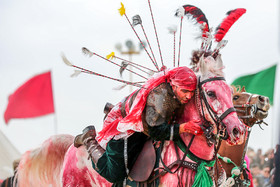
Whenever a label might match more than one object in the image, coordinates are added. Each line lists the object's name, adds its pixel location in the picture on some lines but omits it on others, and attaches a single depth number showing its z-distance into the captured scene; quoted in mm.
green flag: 23797
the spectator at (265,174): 16422
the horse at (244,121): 11211
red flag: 24172
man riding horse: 7945
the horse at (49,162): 10555
